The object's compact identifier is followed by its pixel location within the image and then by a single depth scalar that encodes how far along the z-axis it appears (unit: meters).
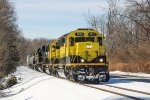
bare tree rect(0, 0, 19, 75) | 33.66
